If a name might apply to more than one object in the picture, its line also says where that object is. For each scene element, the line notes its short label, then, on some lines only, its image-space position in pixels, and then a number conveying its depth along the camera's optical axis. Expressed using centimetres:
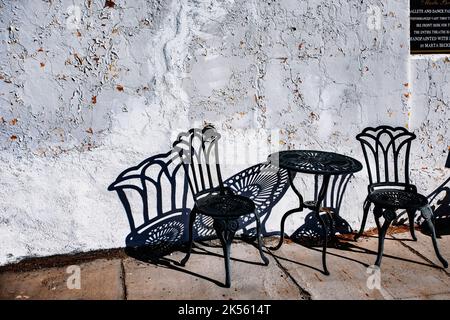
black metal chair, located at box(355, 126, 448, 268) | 348
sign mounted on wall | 405
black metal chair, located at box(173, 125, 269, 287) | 327
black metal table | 338
